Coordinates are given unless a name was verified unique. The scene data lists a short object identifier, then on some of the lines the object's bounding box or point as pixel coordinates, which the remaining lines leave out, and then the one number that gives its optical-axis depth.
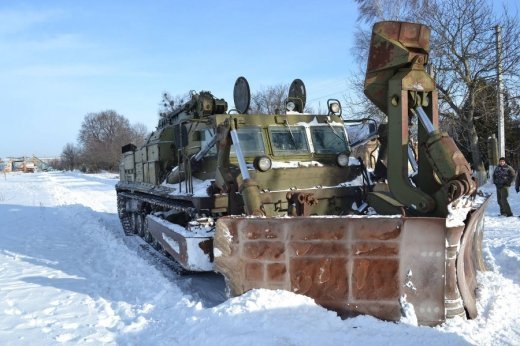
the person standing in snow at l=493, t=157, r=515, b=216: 11.38
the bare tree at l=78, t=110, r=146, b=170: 62.16
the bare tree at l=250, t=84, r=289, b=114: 44.12
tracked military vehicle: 4.40
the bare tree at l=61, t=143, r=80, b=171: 85.12
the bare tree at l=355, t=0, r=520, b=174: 18.25
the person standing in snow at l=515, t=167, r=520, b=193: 12.77
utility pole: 16.67
